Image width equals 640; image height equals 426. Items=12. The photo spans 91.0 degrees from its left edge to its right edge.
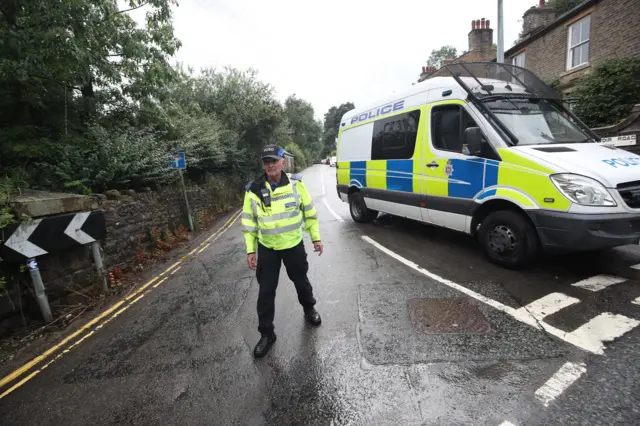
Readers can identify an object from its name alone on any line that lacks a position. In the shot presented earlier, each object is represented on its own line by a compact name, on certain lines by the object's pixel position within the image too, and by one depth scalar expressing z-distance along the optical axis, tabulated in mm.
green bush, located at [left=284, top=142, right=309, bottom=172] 44594
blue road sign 8258
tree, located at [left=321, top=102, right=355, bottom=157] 86062
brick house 11172
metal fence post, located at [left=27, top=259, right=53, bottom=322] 3771
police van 3297
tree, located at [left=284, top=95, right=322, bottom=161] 49466
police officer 2885
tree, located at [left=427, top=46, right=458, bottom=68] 69800
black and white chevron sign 3598
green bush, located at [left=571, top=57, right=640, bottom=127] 10164
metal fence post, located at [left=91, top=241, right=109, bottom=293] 4734
